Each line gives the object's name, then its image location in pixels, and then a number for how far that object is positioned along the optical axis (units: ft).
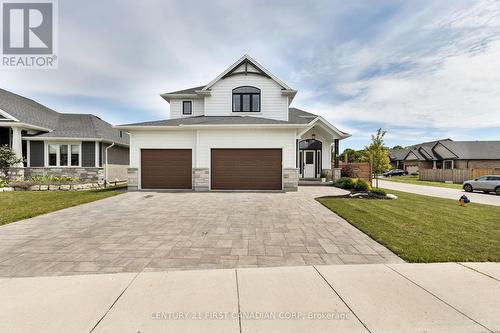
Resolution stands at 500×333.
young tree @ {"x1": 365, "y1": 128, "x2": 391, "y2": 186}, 52.49
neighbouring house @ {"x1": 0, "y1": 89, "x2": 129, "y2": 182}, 54.44
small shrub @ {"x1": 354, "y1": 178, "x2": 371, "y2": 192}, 41.59
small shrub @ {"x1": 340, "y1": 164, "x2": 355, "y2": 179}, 58.70
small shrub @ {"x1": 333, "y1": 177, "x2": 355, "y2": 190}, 49.48
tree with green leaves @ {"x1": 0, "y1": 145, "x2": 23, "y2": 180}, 50.78
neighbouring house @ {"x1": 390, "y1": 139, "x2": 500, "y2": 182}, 120.06
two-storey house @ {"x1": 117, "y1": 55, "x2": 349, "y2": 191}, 42.60
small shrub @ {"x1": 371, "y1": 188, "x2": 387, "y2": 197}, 37.23
